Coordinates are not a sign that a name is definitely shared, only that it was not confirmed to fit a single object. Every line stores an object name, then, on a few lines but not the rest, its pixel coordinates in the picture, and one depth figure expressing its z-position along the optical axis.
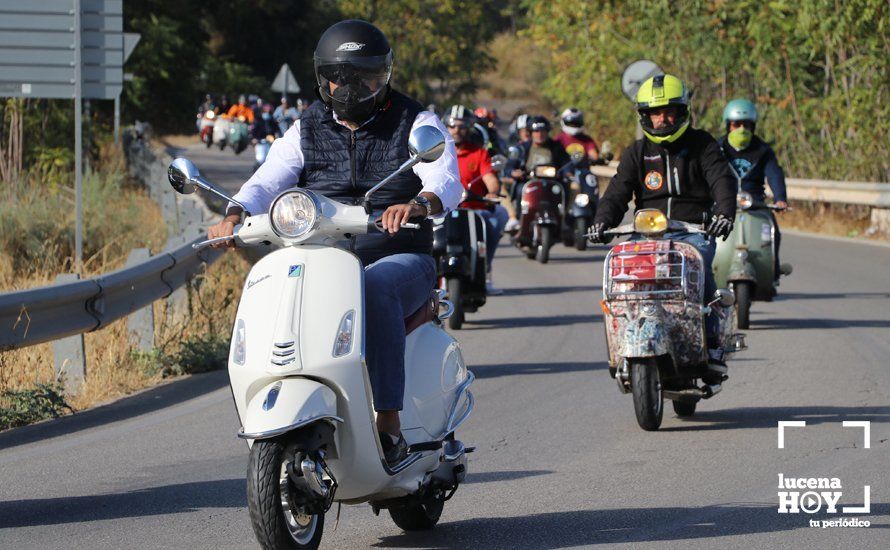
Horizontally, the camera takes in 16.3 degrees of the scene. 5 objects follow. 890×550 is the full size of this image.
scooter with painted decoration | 17.43
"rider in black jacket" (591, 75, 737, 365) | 18.42
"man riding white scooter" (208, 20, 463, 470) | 11.87
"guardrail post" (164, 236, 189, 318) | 25.00
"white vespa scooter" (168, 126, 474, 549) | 10.32
